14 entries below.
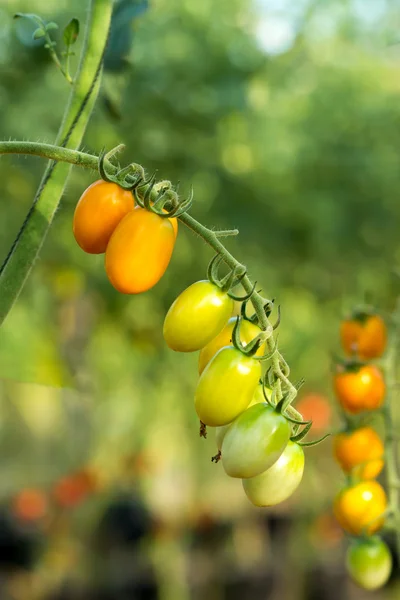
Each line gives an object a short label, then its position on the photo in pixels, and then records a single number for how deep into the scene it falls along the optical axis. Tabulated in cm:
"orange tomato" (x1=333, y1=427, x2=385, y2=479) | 86
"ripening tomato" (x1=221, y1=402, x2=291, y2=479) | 60
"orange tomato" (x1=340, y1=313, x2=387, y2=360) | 90
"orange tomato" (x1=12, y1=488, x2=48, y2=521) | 386
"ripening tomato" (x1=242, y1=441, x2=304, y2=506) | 62
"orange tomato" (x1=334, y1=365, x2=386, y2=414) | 87
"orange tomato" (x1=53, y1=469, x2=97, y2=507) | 382
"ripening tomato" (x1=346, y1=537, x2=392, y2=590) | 87
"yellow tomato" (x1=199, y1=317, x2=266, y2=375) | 63
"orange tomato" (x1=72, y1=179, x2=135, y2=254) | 63
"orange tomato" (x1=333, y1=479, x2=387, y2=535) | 85
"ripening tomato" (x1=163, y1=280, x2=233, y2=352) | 62
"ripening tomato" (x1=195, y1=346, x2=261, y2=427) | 61
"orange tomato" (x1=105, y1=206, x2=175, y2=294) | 62
